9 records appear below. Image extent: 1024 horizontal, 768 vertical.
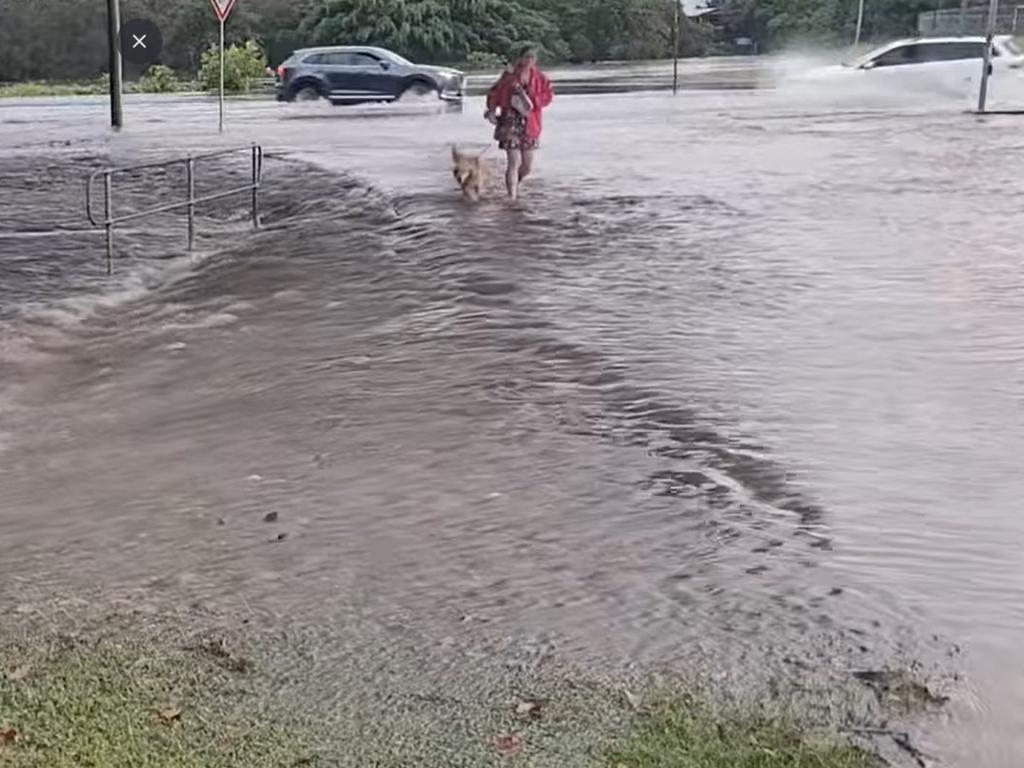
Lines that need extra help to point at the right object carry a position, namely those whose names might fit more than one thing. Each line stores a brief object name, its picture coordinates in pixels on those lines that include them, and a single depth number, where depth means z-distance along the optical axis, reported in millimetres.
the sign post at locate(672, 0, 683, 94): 49231
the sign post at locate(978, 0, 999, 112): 28891
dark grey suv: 34750
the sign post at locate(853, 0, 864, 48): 49400
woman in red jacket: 14430
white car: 32688
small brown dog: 15695
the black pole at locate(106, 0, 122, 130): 26453
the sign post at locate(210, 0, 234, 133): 26766
